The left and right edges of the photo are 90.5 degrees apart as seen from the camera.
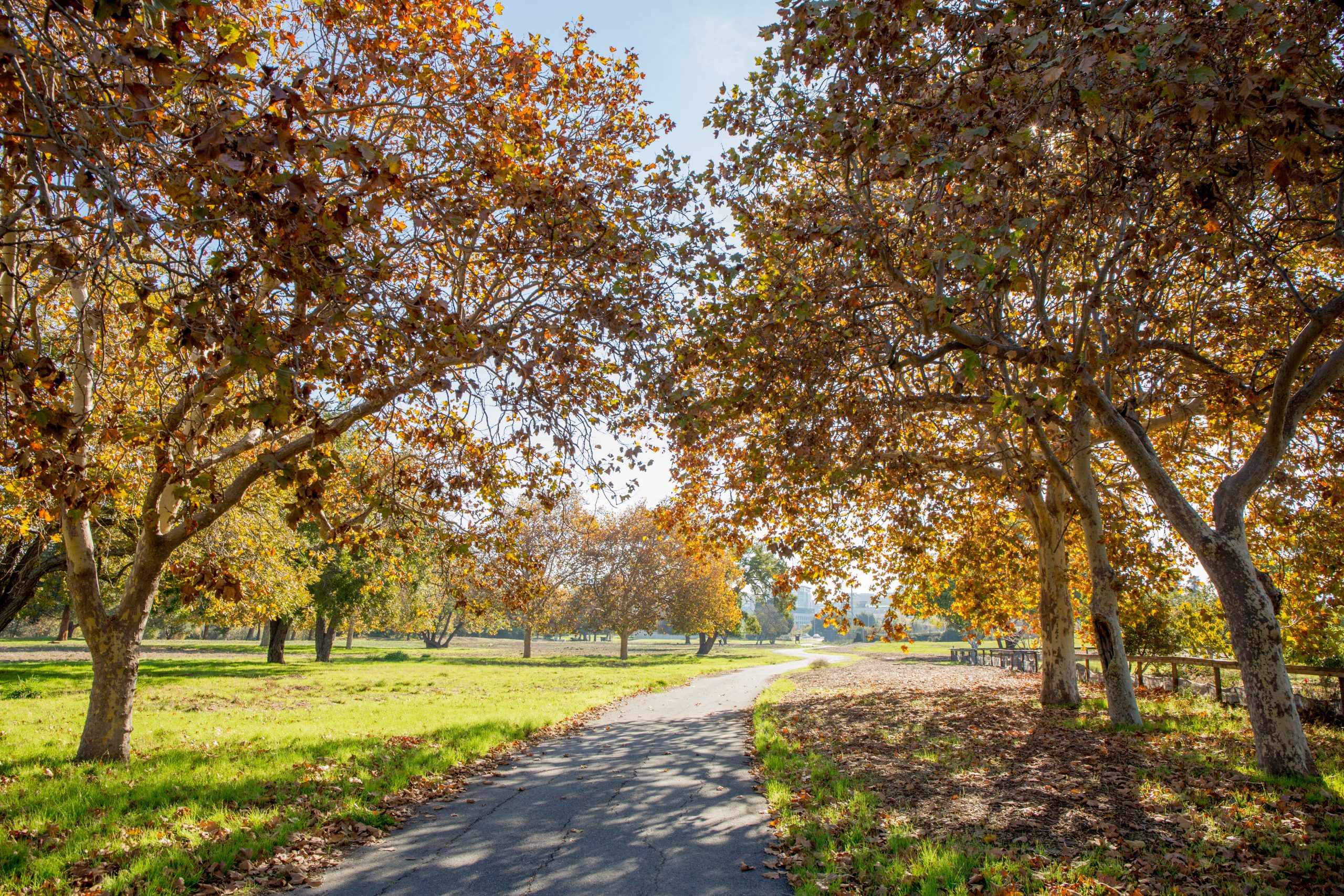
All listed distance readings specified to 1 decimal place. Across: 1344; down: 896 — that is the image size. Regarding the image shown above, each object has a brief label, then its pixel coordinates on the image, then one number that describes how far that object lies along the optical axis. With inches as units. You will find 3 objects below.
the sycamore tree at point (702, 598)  1723.7
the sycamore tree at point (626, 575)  1681.8
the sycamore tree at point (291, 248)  150.0
